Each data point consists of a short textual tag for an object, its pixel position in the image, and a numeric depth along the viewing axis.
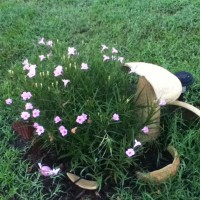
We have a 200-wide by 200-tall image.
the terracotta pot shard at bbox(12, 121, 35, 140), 2.70
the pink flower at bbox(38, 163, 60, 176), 2.37
